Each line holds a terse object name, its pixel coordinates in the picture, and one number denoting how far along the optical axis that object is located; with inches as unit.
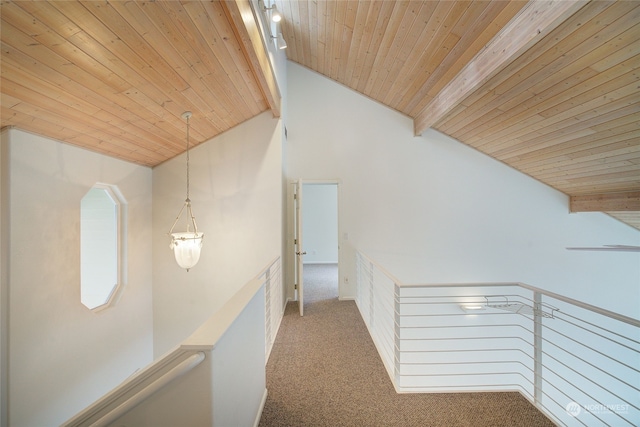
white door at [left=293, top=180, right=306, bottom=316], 143.2
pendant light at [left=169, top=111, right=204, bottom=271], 116.5
